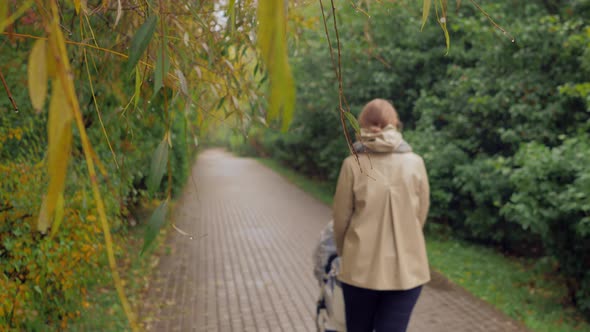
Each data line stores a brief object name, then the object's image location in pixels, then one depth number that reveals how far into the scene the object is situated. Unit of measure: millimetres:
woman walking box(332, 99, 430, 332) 2613
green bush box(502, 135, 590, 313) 4641
